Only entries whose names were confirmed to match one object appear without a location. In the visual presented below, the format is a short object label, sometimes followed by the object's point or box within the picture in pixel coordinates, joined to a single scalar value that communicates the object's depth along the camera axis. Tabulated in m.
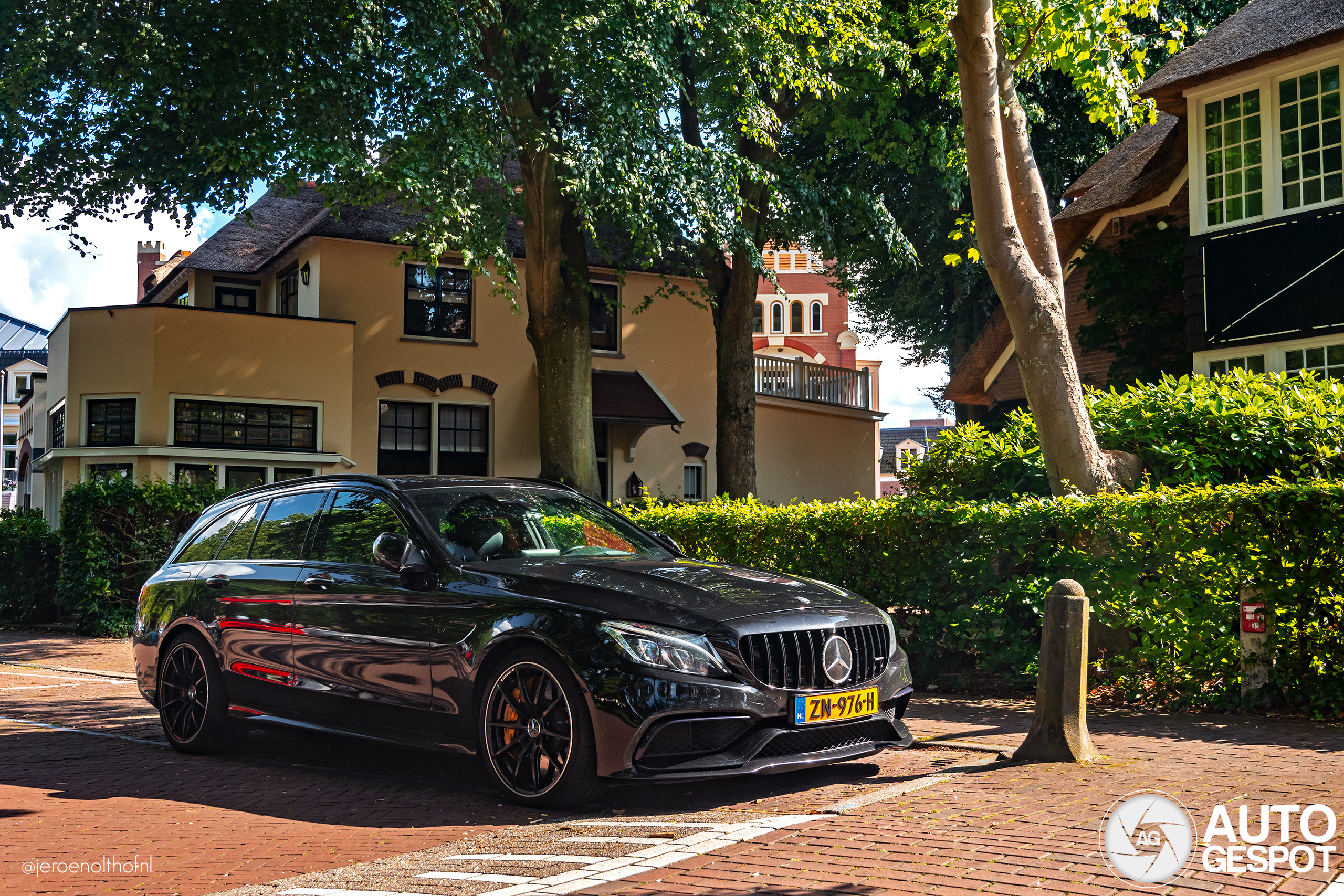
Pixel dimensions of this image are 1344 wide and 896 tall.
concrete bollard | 6.61
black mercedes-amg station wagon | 5.67
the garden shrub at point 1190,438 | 9.77
